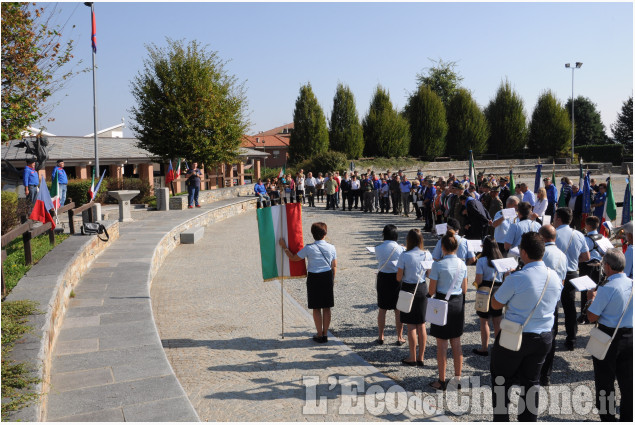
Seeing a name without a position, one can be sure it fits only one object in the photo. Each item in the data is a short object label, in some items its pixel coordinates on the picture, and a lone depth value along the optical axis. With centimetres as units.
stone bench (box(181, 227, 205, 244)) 1695
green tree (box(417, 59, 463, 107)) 6944
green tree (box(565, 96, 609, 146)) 6900
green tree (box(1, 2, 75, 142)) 1197
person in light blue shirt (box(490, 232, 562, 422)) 488
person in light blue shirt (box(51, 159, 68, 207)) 1508
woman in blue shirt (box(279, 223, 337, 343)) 756
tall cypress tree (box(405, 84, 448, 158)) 5381
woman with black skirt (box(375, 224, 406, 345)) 738
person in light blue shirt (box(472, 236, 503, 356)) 681
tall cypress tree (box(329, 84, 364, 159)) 5000
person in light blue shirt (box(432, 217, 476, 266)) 696
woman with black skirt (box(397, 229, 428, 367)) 686
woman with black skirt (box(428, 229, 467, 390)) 612
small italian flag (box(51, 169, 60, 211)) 1298
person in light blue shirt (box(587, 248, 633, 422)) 503
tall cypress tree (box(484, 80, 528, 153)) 5593
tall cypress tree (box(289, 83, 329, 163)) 4897
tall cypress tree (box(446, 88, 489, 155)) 5497
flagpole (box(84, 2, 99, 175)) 2319
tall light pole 5297
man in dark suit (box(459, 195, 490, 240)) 1226
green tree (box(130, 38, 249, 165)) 2566
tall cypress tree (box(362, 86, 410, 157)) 5156
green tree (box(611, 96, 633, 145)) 6556
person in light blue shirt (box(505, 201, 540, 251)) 828
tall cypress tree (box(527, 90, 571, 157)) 5559
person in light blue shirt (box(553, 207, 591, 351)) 725
